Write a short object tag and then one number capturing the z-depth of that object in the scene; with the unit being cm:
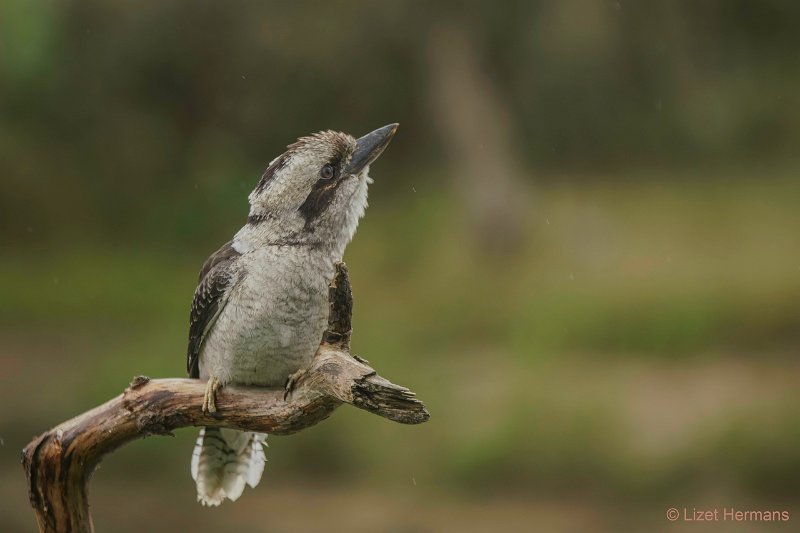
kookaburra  465
